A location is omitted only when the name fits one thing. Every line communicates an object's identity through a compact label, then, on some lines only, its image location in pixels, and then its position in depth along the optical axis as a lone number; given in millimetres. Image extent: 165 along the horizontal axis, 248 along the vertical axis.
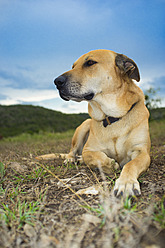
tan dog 656
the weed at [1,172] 629
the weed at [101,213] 332
